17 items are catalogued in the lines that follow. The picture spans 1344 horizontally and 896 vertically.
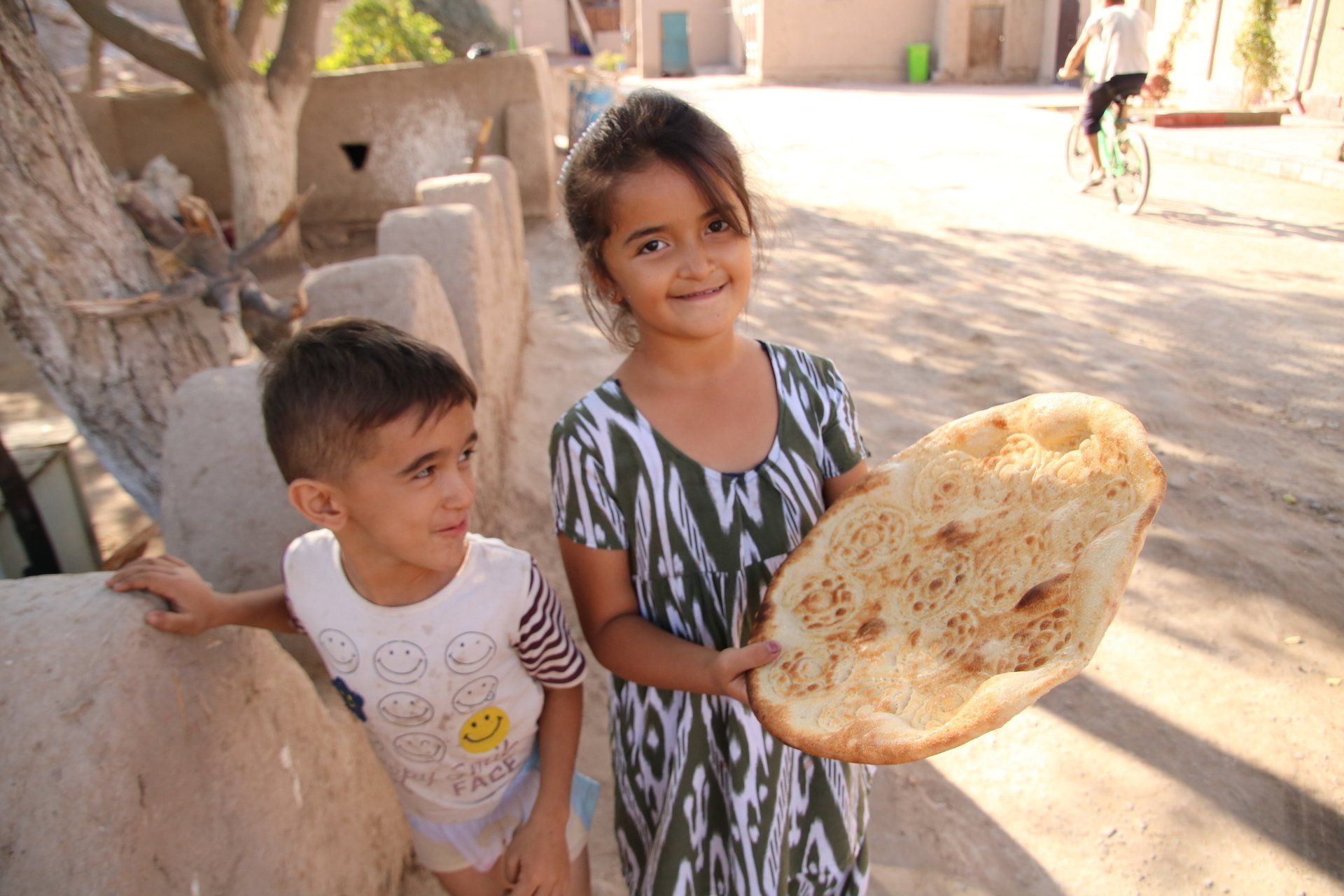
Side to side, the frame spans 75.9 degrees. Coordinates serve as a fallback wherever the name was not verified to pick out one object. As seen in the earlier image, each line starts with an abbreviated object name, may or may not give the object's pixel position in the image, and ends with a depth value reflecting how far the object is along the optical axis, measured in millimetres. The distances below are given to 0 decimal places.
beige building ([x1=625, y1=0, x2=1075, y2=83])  18219
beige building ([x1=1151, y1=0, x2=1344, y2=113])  10281
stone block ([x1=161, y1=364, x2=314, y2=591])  1729
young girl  1321
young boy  1269
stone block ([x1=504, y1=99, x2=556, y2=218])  7137
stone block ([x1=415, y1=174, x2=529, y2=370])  3742
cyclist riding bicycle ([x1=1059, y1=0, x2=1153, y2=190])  7152
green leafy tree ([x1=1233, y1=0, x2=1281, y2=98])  11141
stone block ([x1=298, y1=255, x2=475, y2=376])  2135
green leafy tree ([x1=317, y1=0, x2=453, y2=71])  9297
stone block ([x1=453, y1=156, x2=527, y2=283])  4895
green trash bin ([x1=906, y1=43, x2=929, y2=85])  18922
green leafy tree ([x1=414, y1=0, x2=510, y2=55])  14352
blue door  24047
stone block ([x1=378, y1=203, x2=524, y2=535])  2920
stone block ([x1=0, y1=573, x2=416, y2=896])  949
